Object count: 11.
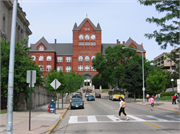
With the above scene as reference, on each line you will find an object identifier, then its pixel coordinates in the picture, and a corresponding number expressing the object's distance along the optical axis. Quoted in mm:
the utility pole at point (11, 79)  7965
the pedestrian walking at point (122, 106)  14678
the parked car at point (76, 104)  26034
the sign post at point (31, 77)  10266
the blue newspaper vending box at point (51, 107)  19356
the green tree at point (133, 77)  43462
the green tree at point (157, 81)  30797
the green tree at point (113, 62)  54875
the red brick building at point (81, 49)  91938
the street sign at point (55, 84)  18834
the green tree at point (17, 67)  18609
